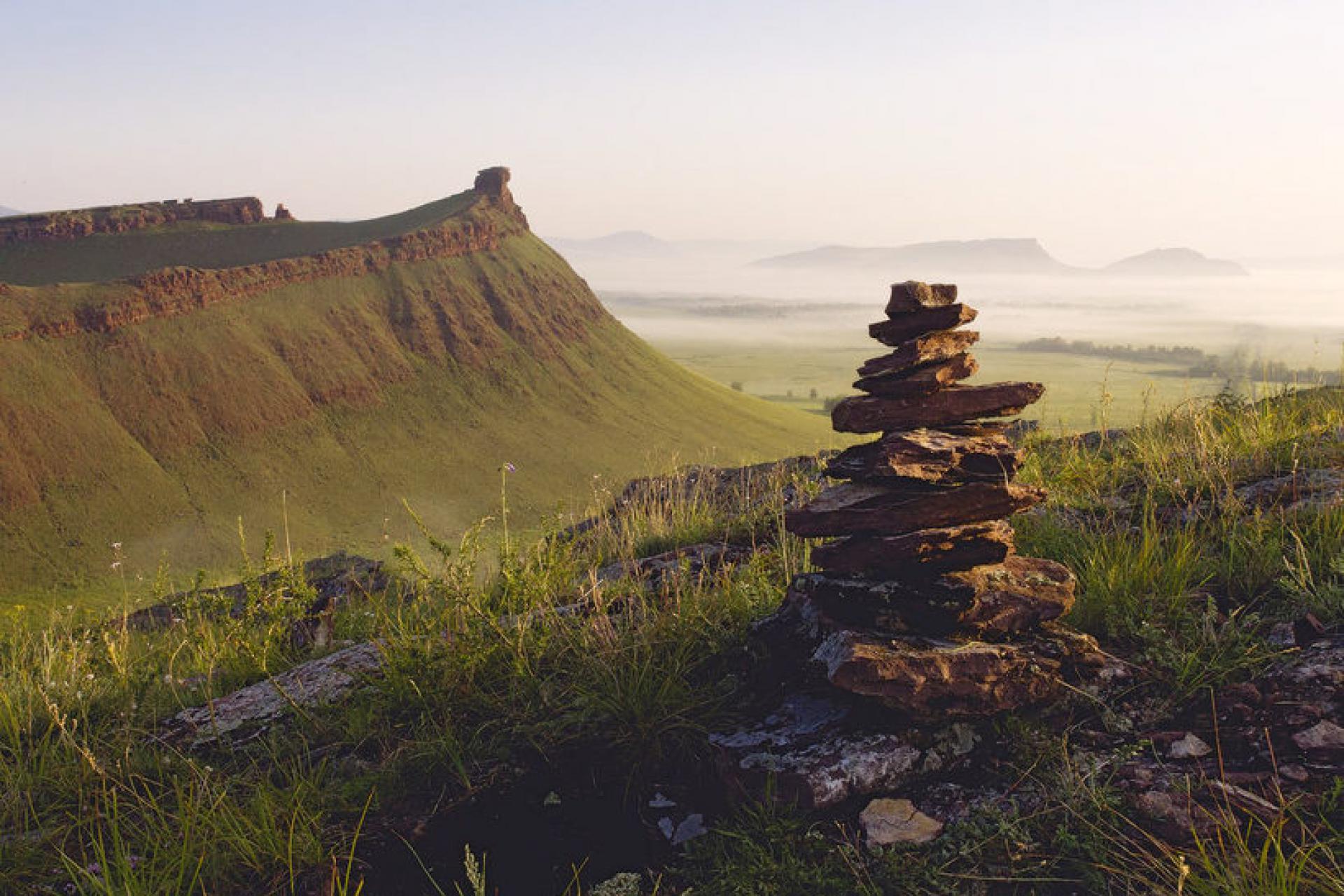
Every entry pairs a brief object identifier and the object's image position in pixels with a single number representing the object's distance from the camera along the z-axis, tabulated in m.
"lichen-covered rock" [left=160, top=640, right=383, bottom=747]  4.77
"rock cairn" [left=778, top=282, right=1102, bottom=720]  4.00
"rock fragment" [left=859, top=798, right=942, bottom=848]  3.48
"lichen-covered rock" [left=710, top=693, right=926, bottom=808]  3.71
